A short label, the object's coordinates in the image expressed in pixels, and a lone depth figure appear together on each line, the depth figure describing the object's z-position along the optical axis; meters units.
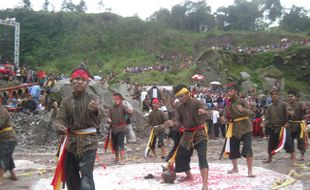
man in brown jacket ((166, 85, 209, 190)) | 7.49
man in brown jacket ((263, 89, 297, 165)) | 10.12
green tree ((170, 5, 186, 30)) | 86.12
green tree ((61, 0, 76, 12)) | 98.44
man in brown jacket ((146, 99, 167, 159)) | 12.24
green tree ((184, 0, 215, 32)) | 85.81
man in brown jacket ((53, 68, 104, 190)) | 5.79
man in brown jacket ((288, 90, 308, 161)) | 10.78
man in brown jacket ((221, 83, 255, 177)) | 8.66
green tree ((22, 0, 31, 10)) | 83.49
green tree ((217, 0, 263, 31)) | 84.81
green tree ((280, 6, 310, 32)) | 79.54
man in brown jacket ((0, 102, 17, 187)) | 8.19
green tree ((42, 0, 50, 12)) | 89.25
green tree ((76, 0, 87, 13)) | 97.38
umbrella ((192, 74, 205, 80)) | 31.34
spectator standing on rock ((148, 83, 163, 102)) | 20.74
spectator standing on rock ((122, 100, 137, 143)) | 16.64
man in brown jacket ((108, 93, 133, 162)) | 11.41
